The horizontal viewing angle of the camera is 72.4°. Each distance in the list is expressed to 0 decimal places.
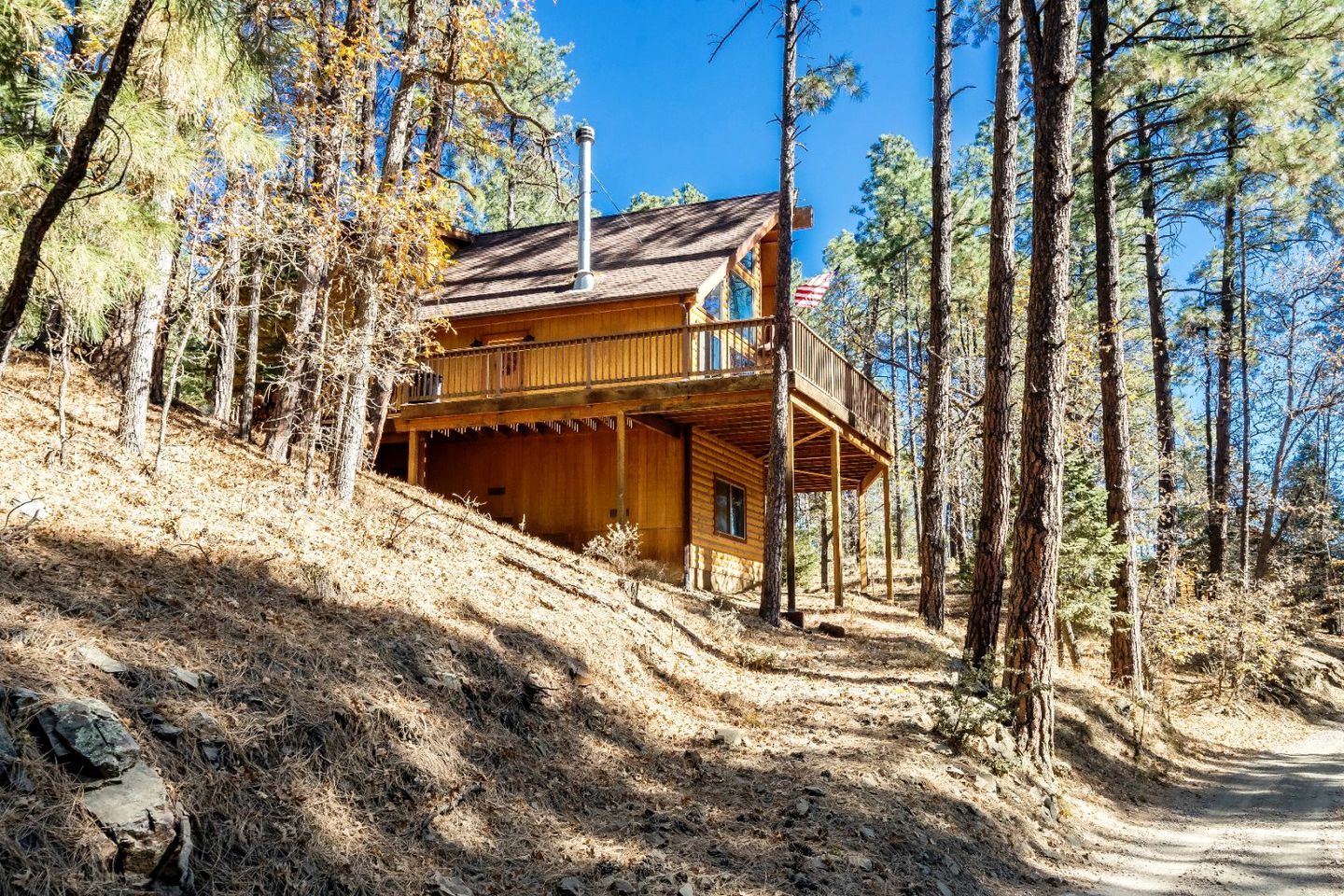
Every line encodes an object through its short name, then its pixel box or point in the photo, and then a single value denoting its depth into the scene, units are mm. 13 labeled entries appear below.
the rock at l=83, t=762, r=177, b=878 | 3293
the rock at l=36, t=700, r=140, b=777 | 3471
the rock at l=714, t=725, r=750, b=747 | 6992
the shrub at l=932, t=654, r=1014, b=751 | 7531
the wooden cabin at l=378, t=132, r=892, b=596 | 16172
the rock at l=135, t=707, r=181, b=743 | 3941
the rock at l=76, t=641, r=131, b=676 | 4152
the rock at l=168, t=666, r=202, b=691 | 4410
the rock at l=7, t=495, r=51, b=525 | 5590
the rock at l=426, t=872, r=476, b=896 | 4016
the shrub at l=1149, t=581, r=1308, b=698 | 14062
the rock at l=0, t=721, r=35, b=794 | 3271
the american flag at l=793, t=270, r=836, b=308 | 19469
